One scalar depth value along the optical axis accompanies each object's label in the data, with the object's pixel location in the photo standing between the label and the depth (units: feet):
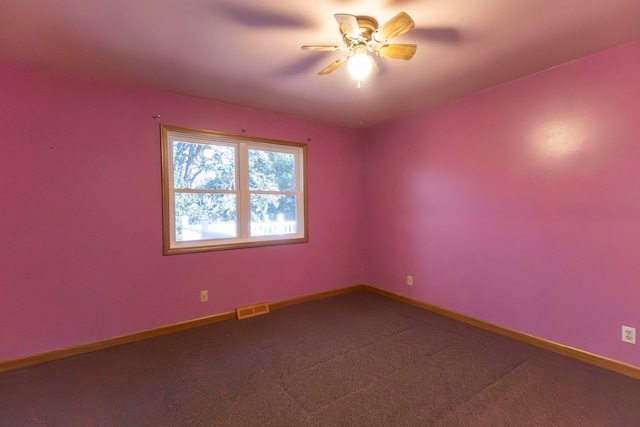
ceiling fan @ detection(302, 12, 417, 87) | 5.36
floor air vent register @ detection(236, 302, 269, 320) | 10.73
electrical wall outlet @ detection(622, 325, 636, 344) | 6.86
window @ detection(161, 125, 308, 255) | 9.84
